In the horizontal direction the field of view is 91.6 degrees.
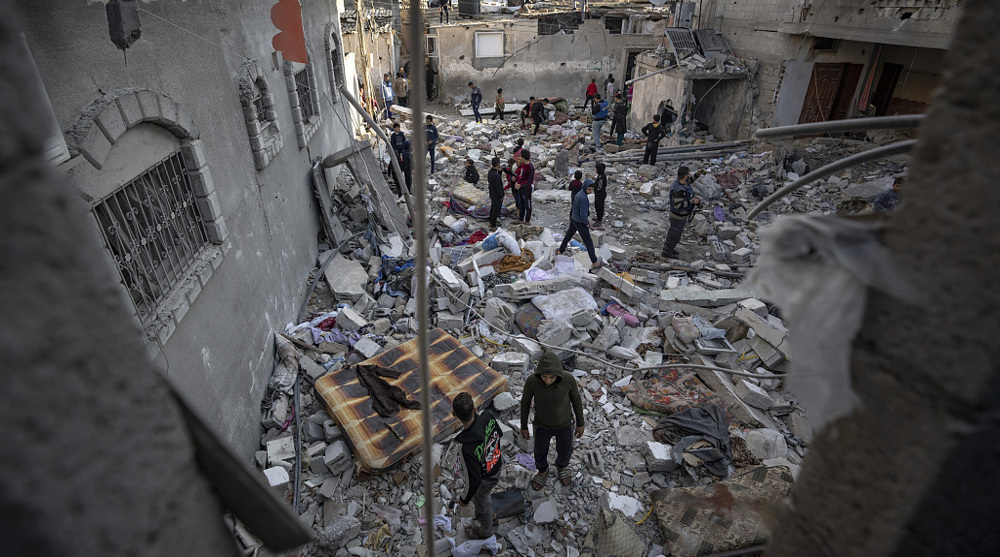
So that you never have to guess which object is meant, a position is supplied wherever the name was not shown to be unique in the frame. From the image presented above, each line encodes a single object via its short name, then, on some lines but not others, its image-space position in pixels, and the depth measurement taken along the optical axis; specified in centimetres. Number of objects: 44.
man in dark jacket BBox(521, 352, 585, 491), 382
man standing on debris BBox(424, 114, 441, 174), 1109
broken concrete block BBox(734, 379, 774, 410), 515
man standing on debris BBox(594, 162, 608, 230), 903
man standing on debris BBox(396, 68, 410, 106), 1881
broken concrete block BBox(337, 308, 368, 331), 619
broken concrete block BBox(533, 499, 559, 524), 407
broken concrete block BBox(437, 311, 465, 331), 644
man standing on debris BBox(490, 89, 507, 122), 1700
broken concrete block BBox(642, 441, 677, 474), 450
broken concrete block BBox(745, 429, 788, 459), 455
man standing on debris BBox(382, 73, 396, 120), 1764
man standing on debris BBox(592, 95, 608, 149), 1420
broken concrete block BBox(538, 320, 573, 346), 604
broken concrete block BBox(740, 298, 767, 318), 620
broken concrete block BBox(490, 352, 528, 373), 570
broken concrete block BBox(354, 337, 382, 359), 576
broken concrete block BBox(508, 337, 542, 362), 594
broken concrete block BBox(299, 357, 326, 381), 550
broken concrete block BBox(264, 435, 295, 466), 455
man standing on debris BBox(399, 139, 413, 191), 1050
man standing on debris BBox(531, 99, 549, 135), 1552
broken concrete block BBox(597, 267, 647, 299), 697
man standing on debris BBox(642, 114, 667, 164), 1183
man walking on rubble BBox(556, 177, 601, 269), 764
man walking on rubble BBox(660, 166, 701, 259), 782
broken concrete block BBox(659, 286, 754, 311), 676
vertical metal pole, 90
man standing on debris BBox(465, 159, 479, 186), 1060
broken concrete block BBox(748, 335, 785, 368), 564
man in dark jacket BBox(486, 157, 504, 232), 892
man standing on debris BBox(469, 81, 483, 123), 1656
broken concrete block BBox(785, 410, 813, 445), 482
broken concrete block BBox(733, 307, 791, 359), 563
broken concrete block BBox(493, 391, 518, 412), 511
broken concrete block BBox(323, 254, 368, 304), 693
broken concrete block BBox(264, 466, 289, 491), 423
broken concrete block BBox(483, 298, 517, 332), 648
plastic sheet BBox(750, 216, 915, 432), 95
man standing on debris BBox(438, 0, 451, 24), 1967
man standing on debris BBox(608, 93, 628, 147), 1359
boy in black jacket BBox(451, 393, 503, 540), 340
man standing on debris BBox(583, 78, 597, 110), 1703
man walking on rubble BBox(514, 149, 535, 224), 918
